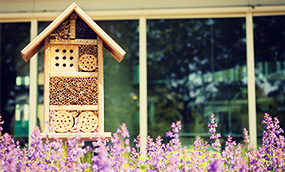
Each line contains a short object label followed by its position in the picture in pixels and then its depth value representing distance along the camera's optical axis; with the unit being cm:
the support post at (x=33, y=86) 546
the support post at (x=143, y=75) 545
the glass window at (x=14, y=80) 562
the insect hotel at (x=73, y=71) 289
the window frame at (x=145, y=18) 547
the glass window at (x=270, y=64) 563
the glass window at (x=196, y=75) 557
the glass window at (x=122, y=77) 558
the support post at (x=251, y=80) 539
